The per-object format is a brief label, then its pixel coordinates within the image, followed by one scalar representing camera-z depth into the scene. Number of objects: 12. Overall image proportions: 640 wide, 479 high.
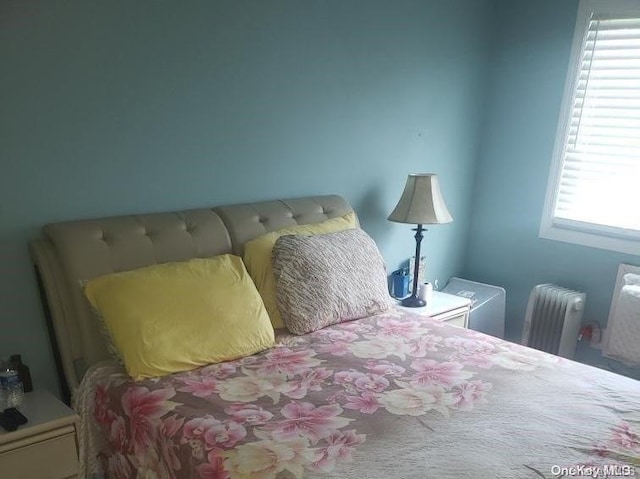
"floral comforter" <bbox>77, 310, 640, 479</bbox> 1.36
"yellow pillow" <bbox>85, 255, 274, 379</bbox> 1.75
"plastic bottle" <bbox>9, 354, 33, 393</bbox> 1.82
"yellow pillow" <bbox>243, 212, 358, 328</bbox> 2.21
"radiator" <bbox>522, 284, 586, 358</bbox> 3.08
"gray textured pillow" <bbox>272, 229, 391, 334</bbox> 2.16
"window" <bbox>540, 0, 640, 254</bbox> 2.88
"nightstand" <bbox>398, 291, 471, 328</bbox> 2.87
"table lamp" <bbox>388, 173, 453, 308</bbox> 2.83
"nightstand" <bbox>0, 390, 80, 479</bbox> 1.57
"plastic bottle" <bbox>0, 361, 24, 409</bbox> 1.70
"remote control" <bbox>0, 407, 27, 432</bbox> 1.58
